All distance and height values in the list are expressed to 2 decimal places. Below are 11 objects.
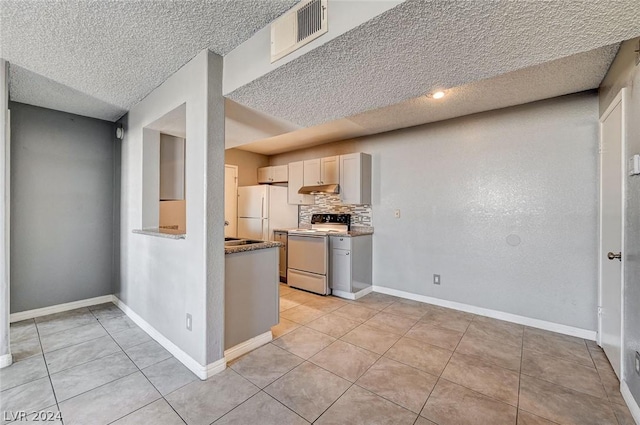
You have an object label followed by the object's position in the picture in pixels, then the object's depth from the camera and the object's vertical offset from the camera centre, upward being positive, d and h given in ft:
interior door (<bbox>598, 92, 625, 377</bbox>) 6.46 -0.46
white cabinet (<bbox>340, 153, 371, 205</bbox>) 13.08 +1.62
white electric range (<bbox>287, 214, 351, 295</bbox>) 12.86 -2.10
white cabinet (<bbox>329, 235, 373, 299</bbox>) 12.39 -2.50
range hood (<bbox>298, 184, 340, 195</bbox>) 13.72 +1.18
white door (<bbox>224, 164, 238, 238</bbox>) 16.76 +0.69
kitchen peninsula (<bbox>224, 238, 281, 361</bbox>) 7.38 -2.40
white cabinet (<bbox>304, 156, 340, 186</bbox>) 14.03 +2.15
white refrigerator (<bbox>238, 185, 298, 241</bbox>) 15.99 +0.02
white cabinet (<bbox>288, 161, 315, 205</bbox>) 15.57 +1.56
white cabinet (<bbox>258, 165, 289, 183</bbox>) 17.03 +2.41
